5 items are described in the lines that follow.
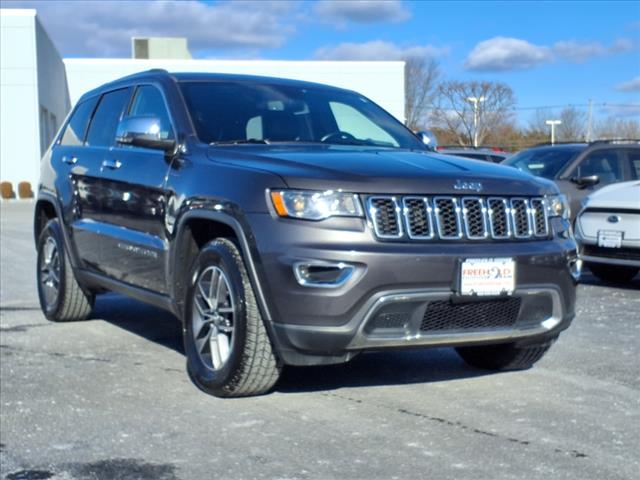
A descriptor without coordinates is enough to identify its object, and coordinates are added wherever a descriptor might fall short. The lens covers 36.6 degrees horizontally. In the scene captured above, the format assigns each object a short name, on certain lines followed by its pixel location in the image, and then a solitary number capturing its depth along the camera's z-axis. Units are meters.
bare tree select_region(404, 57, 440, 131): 31.02
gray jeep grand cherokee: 4.61
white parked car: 9.23
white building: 37.28
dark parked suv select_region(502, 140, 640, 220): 11.41
